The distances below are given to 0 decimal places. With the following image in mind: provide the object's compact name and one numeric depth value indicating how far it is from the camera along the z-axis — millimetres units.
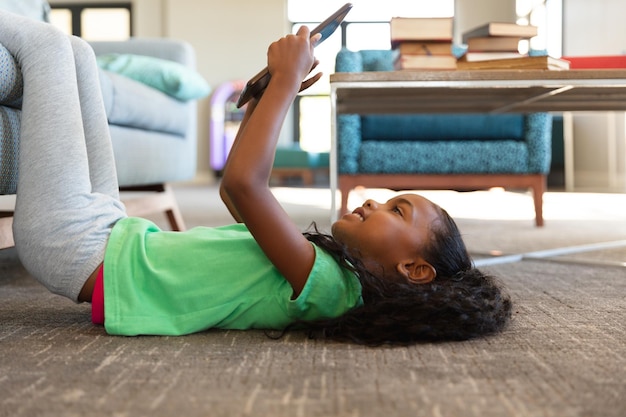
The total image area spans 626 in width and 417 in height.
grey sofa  1188
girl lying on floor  941
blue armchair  2754
